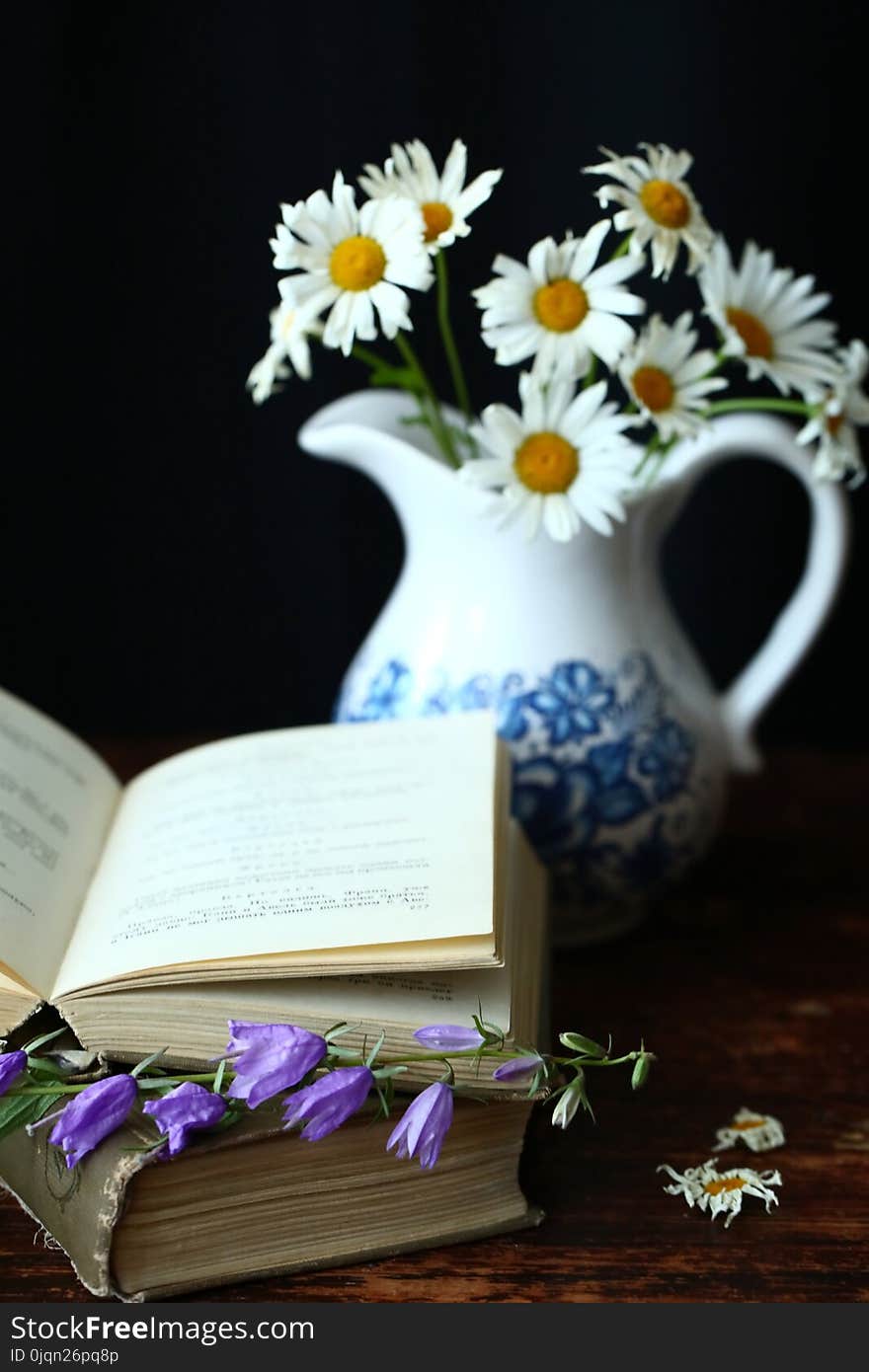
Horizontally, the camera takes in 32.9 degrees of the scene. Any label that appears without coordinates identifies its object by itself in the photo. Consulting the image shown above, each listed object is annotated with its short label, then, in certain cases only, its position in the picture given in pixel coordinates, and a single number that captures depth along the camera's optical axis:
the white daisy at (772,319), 0.78
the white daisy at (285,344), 0.77
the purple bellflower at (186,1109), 0.54
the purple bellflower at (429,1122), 0.55
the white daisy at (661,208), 0.71
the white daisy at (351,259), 0.70
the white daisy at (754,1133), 0.67
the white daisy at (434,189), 0.71
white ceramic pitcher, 0.81
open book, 0.58
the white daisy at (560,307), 0.71
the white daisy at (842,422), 0.80
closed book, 0.55
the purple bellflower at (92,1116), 0.54
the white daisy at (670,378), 0.74
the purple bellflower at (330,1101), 0.54
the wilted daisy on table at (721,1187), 0.62
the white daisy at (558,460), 0.75
